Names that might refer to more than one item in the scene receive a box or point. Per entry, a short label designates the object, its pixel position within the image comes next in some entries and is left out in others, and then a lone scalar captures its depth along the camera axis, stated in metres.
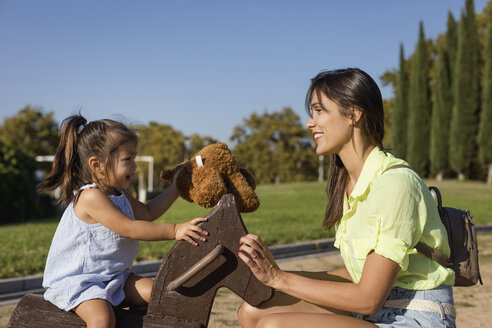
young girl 2.22
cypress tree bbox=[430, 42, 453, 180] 31.77
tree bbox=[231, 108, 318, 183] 42.16
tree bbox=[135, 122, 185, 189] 42.75
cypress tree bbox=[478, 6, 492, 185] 28.50
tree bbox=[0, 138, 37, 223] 14.08
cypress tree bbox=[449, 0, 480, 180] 29.88
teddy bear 2.21
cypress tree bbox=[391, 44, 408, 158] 35.19
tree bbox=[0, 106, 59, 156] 40.94
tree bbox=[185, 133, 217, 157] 39.76
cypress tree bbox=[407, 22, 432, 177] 33.53
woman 1.88
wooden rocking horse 2.01
